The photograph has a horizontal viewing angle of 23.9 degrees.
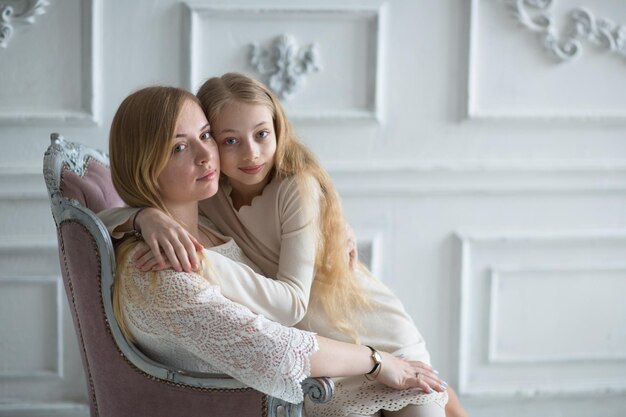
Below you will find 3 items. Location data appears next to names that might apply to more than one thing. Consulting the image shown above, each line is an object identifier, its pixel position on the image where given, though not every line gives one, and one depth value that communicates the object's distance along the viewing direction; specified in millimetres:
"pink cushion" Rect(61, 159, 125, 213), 3293
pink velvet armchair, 3116
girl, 3273
